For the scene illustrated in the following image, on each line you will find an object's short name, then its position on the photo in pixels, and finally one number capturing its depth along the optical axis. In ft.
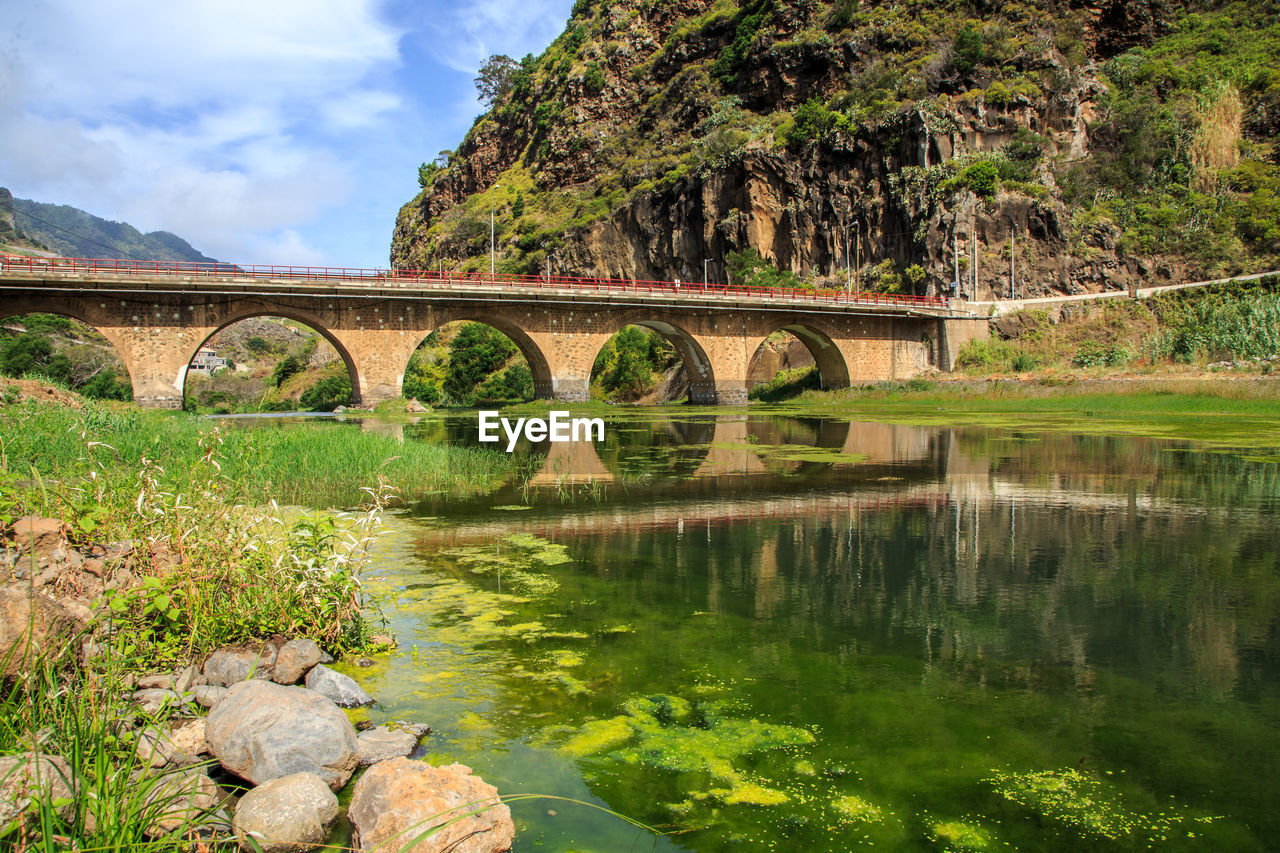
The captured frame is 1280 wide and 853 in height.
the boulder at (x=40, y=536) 17.42
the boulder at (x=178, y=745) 11.95
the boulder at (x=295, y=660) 15.94
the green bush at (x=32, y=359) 189.16
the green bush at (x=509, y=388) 191.01
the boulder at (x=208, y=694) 14.62
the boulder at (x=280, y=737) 12.12
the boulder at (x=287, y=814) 10.28
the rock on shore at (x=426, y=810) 10.12
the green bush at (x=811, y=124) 191.31
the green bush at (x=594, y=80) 260.83
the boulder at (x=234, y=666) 15.78
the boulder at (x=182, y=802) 9.46
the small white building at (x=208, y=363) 329.72
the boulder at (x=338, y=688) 15.46
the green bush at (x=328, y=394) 202.90
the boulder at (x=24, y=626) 12.62
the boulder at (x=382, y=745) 13.12
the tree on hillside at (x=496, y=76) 345.92
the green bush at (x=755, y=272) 184.65
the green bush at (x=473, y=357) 204.85
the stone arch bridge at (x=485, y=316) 109.91
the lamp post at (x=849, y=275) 182.66
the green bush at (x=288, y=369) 251.60
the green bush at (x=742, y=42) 231.91
